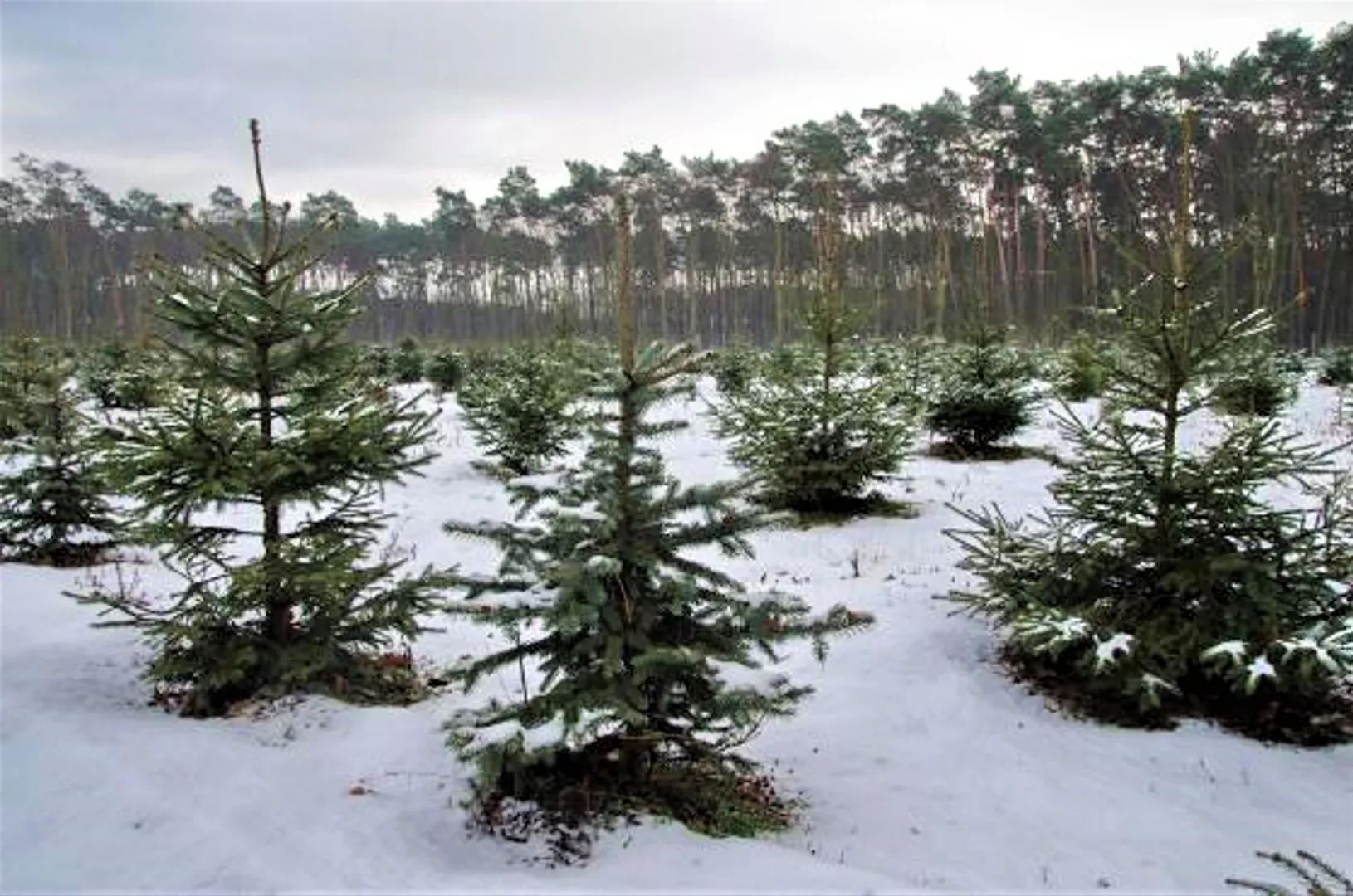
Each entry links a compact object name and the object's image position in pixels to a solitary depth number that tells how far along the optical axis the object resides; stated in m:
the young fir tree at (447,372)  22.78
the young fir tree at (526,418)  13.34
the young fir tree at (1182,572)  6.01
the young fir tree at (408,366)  24.02
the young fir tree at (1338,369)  21.92
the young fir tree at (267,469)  5.52
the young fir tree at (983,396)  13.91
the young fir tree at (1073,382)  17.00
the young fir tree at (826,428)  11.16
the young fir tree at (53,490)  8.49
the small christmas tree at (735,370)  20.86
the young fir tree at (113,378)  14.47
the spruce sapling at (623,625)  4.43
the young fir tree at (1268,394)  15.32
